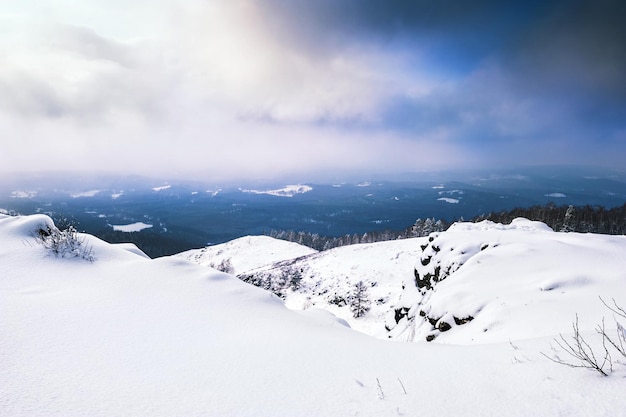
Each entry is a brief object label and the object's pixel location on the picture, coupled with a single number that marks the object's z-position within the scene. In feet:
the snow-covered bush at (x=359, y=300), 141.38
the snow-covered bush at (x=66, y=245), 31.60
